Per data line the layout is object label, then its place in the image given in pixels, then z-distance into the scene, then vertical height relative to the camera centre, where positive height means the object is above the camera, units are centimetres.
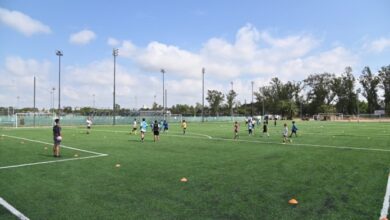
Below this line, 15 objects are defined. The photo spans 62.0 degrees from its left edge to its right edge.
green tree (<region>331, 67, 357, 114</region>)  11788 +956
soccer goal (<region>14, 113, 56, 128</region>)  5253 -57
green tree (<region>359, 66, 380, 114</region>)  11656 +956
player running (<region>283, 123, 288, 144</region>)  2105 -109
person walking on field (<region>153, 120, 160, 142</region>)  2192 -92
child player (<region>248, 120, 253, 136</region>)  2790 -84
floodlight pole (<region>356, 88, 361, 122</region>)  11120 +738
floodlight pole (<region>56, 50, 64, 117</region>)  5301 +554
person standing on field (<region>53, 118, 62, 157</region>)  1404 -87
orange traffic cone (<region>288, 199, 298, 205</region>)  678 -182
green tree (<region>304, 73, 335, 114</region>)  11962 +871
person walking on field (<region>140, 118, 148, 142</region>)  2228 -80
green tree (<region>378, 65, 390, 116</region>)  11250 +1206
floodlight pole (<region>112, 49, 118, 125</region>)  5865 +1133
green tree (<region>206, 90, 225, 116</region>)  12438 +629
